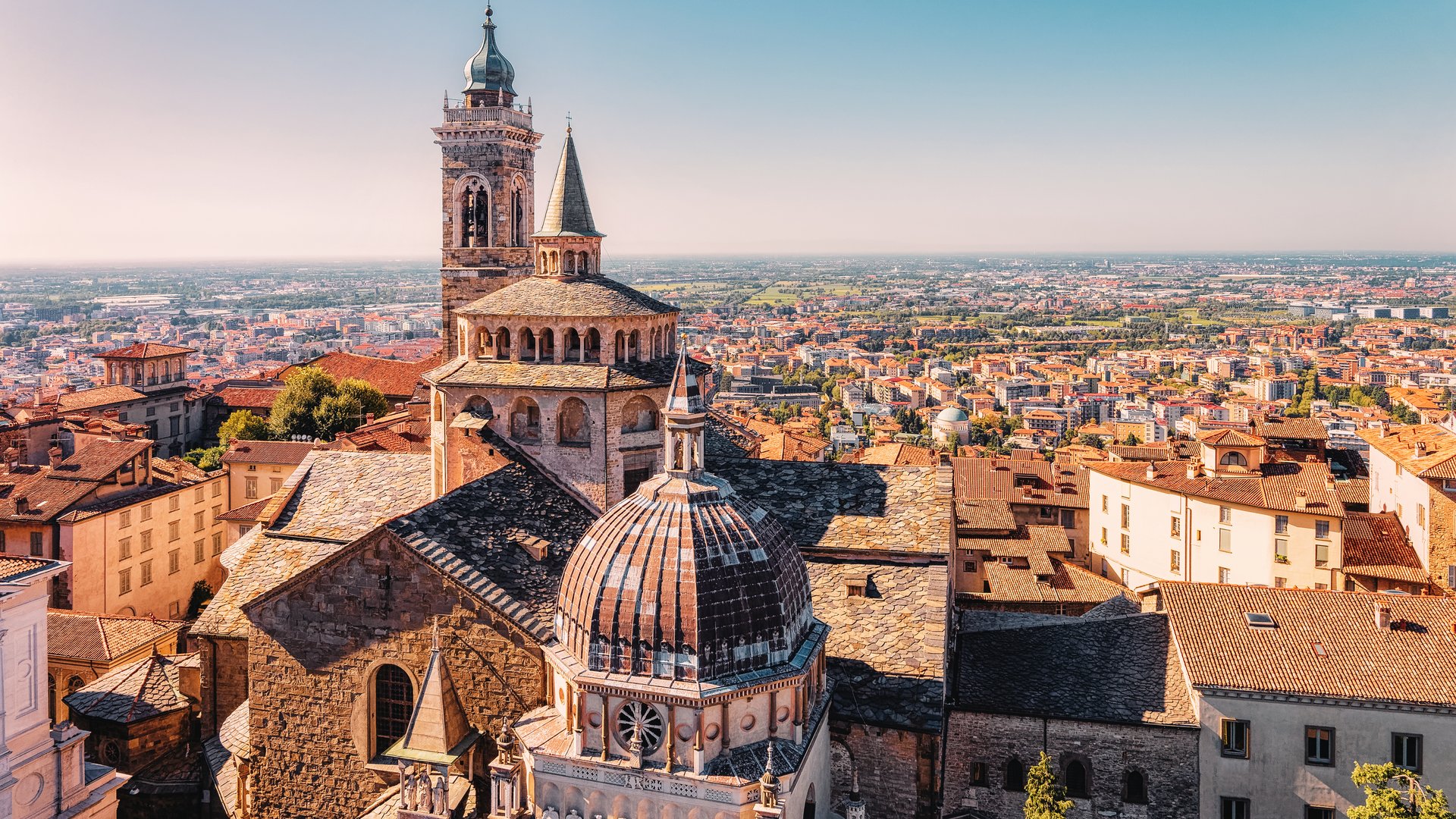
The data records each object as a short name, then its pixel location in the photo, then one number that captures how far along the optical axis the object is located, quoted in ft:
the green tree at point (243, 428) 260.21
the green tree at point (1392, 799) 75.77
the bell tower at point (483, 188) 182.29
